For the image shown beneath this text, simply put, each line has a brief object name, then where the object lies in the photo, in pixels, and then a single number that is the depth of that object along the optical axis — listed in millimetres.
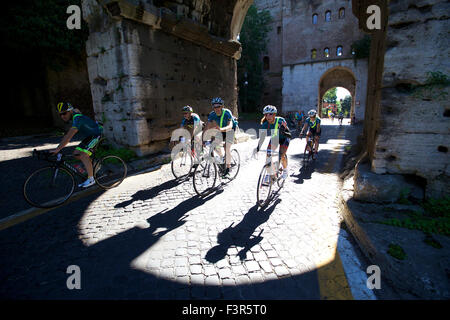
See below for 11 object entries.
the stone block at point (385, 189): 3537
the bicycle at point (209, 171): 5008
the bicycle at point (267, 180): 4324
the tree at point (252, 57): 29812
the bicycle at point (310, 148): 7211
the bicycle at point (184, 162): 5789
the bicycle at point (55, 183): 4281
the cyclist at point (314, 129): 7367
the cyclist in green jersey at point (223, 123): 5227
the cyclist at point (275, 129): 4648
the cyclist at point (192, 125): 5918
